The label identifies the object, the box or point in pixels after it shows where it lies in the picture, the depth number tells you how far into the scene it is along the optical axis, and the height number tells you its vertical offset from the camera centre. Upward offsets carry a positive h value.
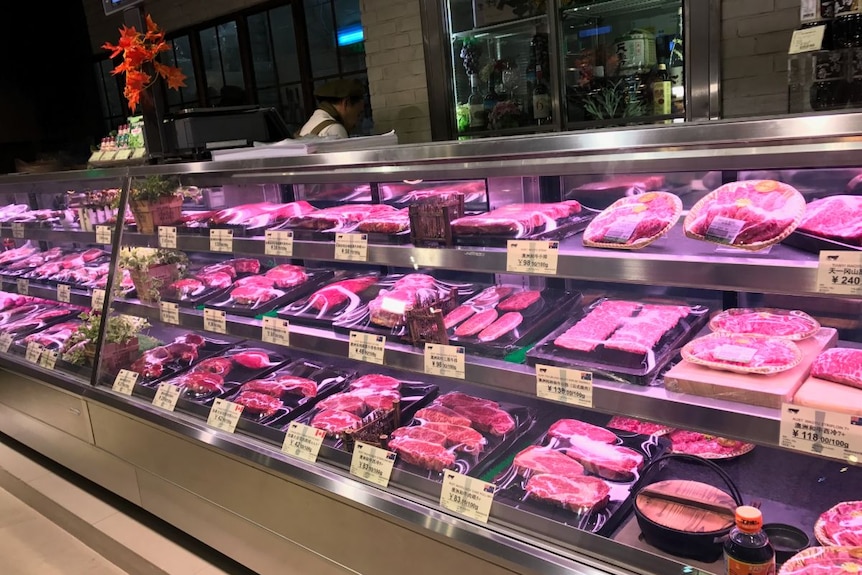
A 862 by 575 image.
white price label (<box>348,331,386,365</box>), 2.30 -0.68
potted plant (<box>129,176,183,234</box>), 3.12 -0.15
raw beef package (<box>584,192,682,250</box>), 1.84 -0.27
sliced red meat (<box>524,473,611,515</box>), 1.87 -1.02
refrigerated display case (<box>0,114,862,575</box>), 1.64 -0.67
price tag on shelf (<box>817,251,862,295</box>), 1.42 -0.36
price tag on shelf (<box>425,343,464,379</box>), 2.10 -0.68
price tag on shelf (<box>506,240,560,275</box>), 1.89 -0.35
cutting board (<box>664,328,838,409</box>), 1.56 -0.64
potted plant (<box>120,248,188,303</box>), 3.29 -0.48
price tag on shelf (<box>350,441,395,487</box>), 2.19 -1.03
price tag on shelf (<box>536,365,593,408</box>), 1.81 -0.69
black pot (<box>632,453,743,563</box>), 1.62 -1.02
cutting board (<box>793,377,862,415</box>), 1.45 -0.65
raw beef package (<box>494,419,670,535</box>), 1.86 -1.02
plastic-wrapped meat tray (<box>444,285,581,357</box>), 2.15 -0.61
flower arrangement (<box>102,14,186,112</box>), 3.24 +0.54
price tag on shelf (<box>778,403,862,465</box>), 1.40 -0.69
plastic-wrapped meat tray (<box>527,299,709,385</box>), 1.83 -0.63
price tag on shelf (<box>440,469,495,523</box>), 1.94 -1.04
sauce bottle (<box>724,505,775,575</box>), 1.43 -0.94
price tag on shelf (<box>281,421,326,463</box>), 2.39 -1.02
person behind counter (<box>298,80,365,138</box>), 4.97 +0.35
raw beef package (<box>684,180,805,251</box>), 1.65 -0.26
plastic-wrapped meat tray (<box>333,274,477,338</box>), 2.45 -0.59
